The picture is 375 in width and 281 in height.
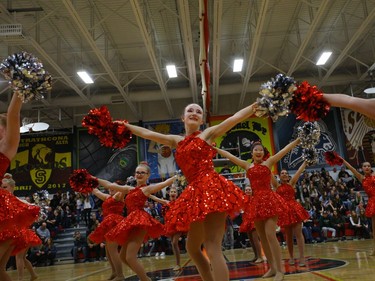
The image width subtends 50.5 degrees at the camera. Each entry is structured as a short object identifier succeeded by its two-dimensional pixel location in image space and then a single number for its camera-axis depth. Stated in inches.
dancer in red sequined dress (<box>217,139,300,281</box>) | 175.5
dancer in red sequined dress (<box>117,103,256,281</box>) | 106.6
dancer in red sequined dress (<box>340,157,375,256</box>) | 263.6
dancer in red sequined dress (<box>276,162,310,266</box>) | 219.6
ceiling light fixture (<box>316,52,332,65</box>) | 517.3
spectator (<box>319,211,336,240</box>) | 504.9
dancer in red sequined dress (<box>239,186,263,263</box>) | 239.6
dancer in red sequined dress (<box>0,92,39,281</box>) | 105.3
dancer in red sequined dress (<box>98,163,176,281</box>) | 173.3
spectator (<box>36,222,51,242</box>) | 483.8
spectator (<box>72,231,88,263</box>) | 513.6
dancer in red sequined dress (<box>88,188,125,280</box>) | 216.8
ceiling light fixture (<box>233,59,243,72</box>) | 511.2
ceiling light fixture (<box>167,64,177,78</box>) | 506.7
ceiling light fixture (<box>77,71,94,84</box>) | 521.0
